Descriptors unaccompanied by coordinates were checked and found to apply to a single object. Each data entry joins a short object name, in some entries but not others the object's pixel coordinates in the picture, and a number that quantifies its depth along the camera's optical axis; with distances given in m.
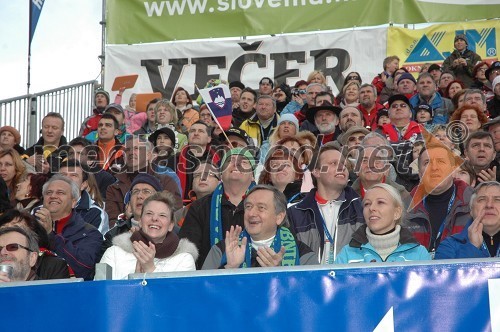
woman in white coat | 12.08
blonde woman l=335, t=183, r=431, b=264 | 11.34
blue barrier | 7.95
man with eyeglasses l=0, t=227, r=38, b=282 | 11.02
